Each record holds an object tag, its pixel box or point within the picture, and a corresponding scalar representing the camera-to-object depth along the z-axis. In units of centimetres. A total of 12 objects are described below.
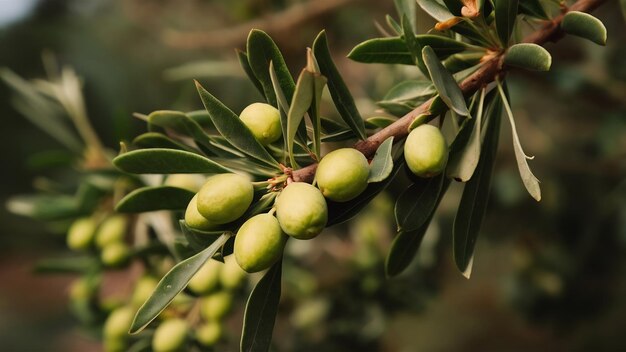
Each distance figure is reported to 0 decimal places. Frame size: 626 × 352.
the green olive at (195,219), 64
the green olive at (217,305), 79
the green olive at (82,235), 84
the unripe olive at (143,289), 80
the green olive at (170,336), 76
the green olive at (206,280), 78
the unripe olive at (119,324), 81
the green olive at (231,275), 78
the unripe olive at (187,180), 76
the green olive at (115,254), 83
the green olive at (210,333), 79
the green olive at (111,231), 84
